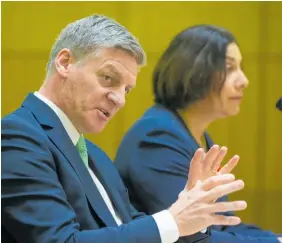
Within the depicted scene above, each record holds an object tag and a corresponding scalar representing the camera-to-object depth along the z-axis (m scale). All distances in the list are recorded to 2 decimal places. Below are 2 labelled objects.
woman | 6.21
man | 5.67
